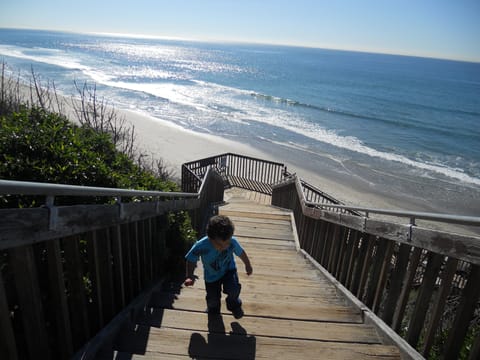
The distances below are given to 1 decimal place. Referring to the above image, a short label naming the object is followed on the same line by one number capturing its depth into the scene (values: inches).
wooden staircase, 115.2
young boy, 139.9
